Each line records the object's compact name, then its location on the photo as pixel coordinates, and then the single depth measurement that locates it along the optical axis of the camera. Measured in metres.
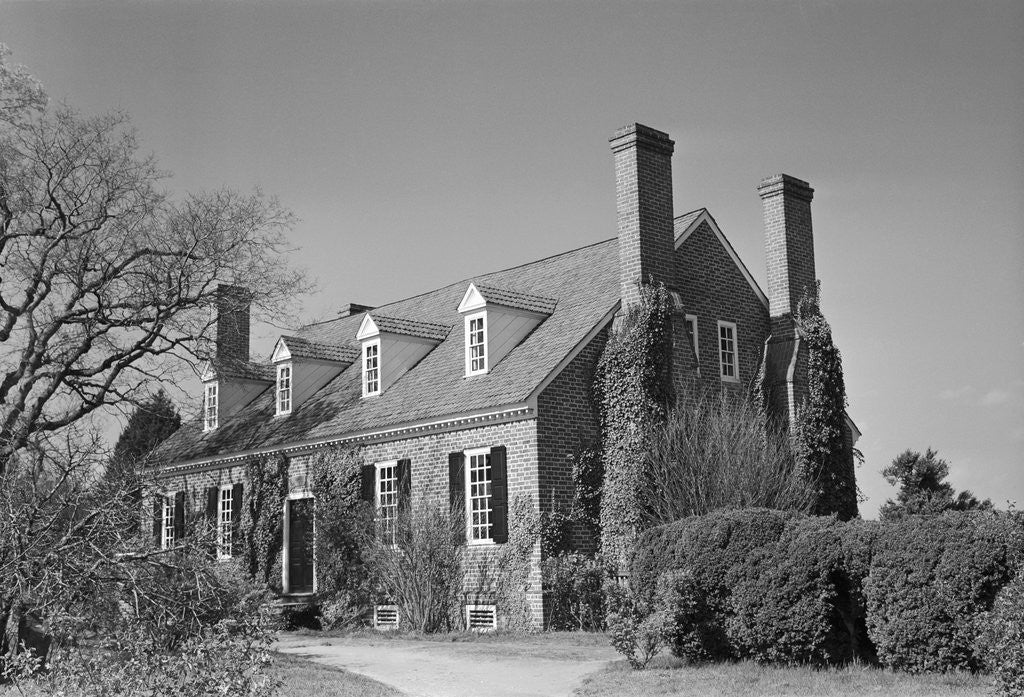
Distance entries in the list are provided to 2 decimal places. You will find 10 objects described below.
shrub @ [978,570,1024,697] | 9.69
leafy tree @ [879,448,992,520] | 26.73
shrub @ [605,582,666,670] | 14.10
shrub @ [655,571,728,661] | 14.01
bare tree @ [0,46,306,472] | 25.72
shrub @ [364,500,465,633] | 21.66
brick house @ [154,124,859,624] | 21.42
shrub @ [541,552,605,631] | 20.36
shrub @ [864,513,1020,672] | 11.77
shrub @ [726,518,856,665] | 13.05
